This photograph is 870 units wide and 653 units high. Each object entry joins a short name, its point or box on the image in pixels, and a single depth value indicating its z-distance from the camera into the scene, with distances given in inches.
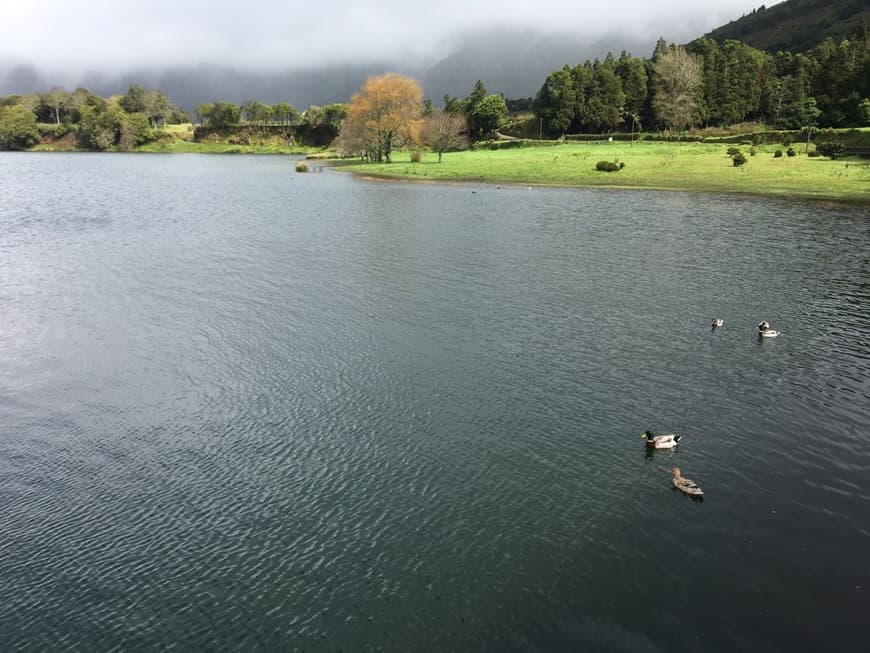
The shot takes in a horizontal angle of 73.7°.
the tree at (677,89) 5036.9
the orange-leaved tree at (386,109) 4879.4
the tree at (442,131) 4990.2
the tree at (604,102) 5797.2
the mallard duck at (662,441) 722.8
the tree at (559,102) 6003.9
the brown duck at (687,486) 640.4
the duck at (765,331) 1069.1
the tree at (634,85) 5846.5
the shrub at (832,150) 3417.8
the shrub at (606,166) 3531.0
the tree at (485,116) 6530.5
